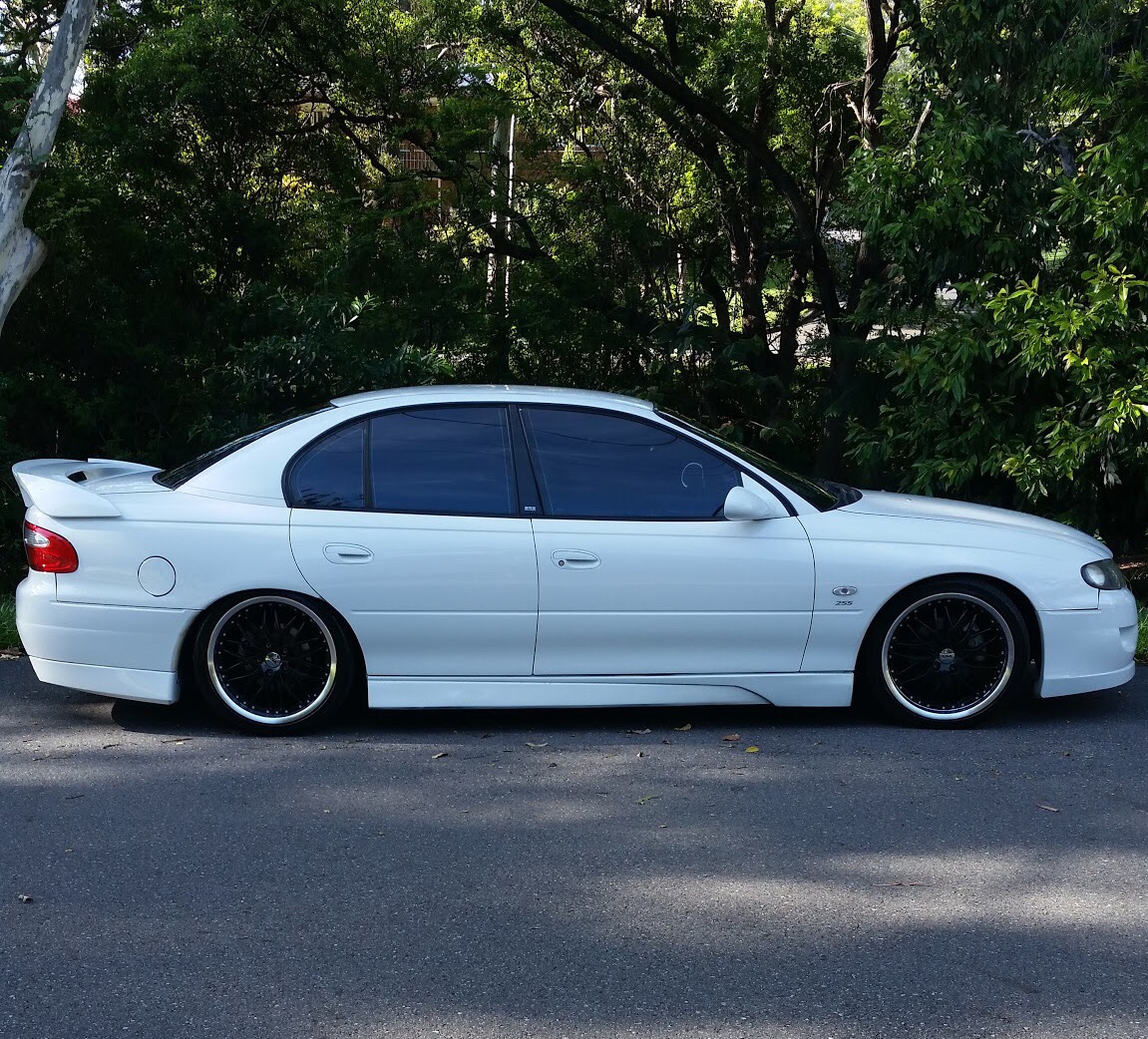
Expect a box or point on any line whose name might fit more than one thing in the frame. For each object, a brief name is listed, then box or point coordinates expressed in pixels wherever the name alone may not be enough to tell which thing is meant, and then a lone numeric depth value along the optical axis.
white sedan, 5.78
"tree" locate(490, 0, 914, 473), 13.05
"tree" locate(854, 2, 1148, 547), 8.41
